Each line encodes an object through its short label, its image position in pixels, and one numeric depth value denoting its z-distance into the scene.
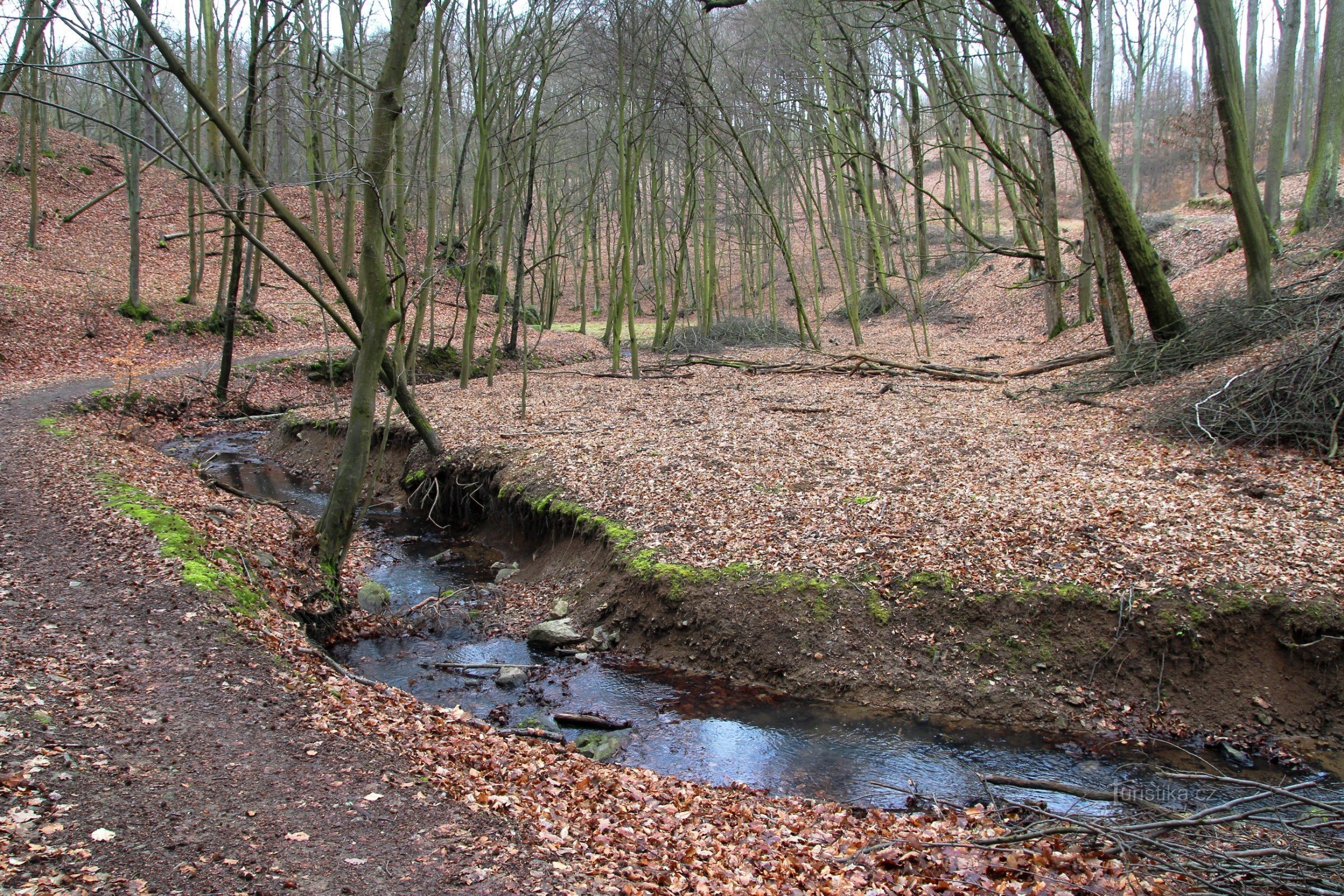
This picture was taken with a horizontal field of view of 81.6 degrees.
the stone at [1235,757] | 5.02
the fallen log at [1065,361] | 12.42
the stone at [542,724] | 5.68
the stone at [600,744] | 5.32
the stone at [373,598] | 7.80
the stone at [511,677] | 6.39
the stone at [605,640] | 7.06
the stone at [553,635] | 7.08
